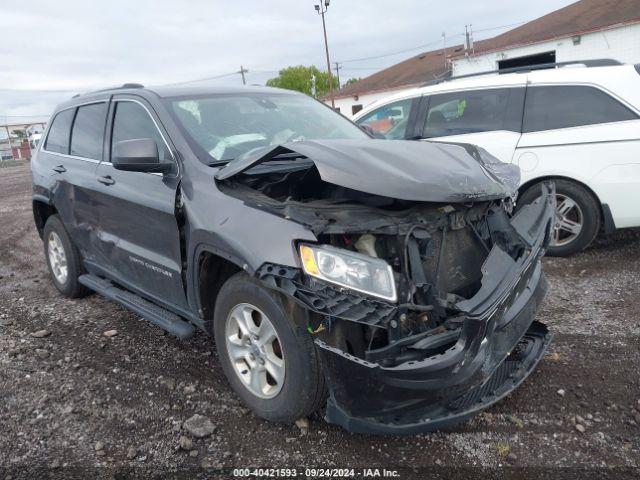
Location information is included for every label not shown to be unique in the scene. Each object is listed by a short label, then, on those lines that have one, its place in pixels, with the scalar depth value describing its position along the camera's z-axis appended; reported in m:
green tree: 62.06
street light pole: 28.74
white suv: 5.04
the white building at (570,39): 19.58
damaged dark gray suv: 2.28
